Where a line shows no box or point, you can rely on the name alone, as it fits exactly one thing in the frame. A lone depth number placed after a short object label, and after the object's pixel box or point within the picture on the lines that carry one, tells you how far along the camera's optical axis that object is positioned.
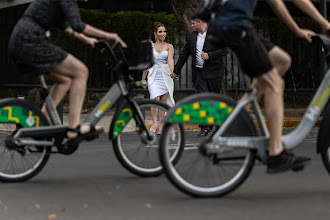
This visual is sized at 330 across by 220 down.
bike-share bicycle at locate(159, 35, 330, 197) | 5.72
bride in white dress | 12.72
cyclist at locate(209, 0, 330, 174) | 5.64
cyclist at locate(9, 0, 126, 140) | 6.52
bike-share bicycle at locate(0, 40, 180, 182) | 6.68
